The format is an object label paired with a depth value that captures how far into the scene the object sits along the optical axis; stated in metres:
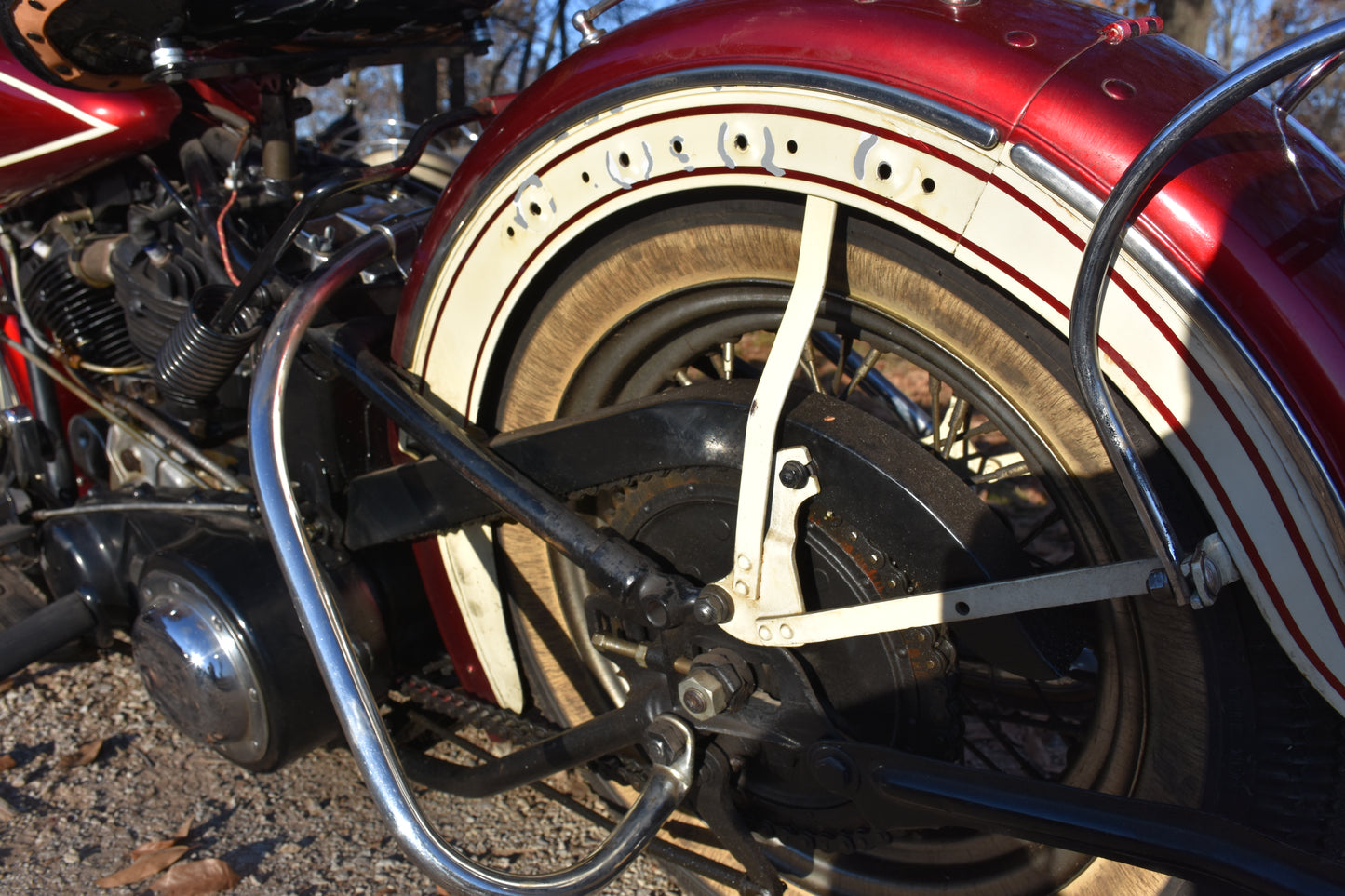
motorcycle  1.03
